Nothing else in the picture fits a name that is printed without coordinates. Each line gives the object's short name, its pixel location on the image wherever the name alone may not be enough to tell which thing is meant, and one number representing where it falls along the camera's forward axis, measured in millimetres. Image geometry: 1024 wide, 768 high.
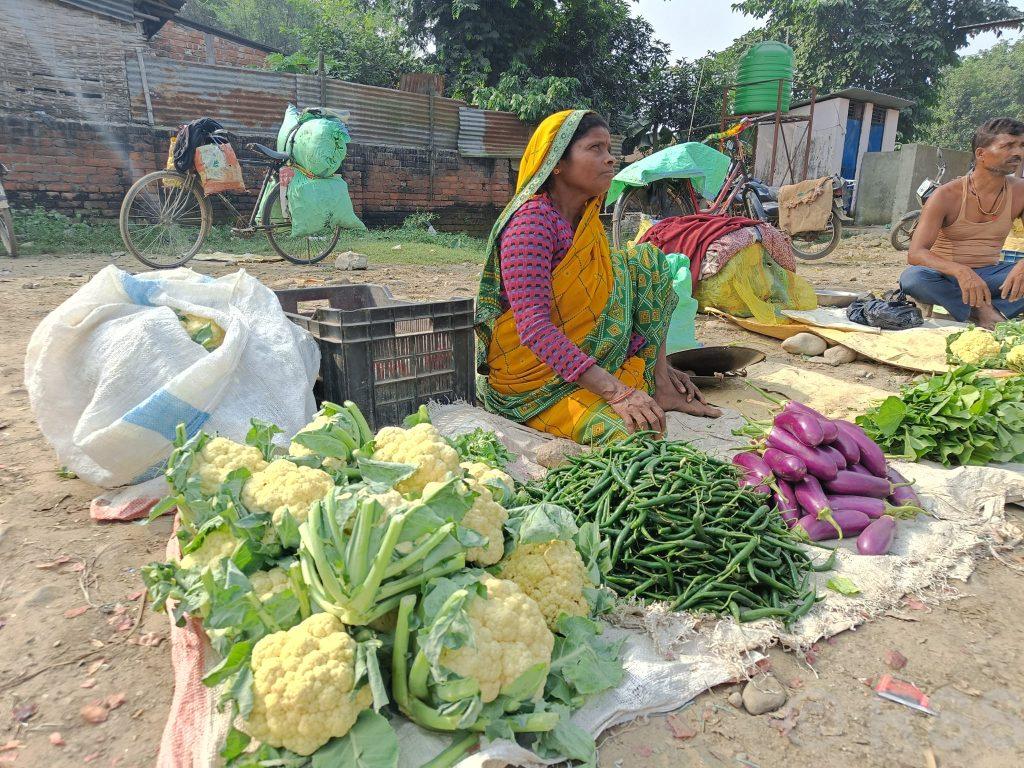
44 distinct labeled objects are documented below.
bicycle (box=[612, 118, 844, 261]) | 7611
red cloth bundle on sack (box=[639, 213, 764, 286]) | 5501
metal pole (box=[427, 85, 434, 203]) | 11859
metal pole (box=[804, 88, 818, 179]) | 13682
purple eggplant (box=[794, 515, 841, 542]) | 2242
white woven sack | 2260
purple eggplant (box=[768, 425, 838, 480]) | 2322
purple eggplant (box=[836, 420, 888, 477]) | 2480
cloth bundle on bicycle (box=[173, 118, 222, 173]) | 6578
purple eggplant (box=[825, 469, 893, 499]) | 2354
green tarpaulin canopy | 6922
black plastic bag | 4891
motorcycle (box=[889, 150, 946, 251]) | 7977
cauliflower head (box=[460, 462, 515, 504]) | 1744
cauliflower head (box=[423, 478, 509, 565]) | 1530
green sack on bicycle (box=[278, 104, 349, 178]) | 6828
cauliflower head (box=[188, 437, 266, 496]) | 1699
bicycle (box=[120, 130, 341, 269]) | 6789
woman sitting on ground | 2773
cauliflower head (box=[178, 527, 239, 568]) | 1534
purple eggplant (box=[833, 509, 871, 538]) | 2248
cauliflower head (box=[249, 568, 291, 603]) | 1433
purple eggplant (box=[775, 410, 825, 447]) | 2365
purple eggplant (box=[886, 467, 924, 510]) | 2430
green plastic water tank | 13203
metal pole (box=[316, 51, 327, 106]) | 10664
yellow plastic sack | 5453
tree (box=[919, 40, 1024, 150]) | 34344
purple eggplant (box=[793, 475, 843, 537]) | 2240
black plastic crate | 2717
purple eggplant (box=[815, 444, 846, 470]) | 2367
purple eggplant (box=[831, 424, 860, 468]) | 2428
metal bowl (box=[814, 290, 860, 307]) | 6051
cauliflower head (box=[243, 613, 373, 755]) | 1206
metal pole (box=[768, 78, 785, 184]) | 12599
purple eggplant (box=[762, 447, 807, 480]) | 2320
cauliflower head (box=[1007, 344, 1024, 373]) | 3676
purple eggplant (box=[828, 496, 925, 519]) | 2314
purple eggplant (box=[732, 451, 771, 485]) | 2373
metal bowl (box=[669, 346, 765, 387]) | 3840
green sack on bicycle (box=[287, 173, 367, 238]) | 7094
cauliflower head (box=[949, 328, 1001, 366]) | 3857
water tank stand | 12795
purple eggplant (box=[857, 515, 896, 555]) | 2164
